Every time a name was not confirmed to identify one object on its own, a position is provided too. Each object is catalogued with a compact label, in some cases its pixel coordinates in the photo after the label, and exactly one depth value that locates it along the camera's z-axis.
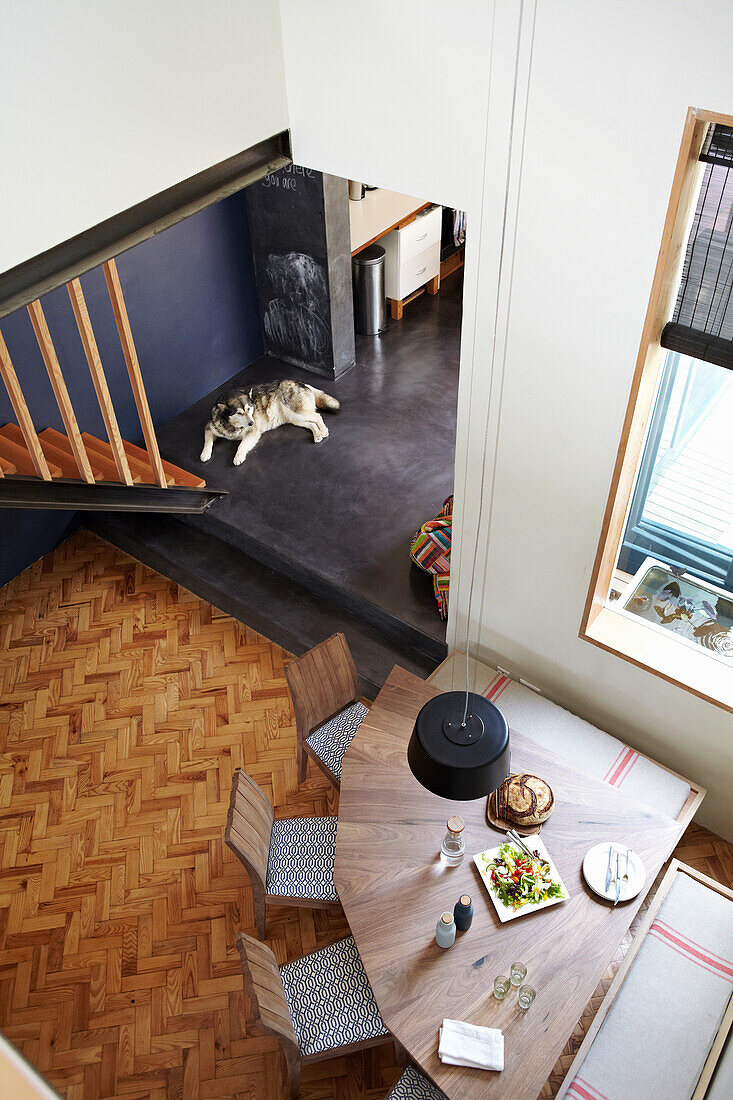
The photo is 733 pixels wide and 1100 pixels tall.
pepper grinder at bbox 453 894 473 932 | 3.32
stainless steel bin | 6.88
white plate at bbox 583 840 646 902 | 3.49
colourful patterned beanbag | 5.12
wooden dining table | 3.16
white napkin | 3.07
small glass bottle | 3.54
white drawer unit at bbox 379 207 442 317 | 6.97
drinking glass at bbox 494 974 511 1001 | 3.24
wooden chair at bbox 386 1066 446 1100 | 3.24
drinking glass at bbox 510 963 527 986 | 3.28
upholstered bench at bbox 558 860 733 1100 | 3.28
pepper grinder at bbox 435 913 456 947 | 3.30
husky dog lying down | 6.18
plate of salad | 3.50
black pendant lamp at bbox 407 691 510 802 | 2.78
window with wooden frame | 3.02
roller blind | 2.89
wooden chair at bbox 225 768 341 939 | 3.73
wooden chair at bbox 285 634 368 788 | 4.32
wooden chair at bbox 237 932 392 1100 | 3.25
